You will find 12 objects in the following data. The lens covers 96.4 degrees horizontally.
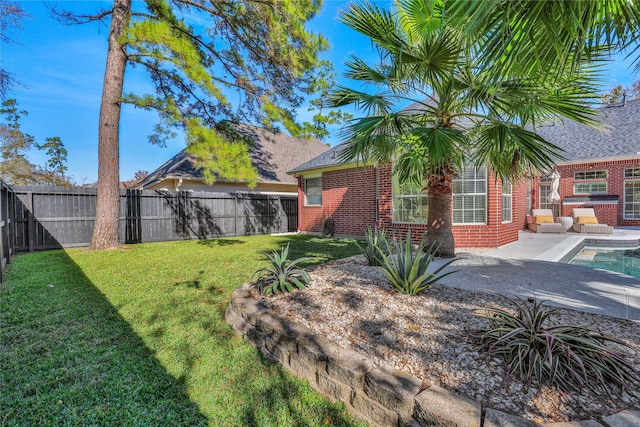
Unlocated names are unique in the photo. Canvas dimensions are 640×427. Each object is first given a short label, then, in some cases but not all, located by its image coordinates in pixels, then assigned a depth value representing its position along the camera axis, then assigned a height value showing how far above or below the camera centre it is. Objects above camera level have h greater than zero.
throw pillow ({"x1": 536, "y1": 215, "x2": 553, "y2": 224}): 11.59 -0.52
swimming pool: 5.36 -1.17
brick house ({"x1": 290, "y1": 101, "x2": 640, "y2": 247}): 7.70 +0.56
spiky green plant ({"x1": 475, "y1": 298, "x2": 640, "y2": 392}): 1.80 -1.02
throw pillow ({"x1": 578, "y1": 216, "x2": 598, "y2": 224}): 11.30 -0.53
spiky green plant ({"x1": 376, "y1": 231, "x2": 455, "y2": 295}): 3.46 -0.81
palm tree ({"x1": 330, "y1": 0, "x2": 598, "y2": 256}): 4.34 +1.77
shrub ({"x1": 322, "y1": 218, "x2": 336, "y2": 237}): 11.28 -0.75
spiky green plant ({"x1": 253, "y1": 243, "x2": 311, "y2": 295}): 3.74 -0.95
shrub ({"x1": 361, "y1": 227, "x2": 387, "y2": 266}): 5.05 -0.79
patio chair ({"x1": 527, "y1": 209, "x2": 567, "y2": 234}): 10.62 -0.64
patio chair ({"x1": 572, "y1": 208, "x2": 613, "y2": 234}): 10.15 -0.64
